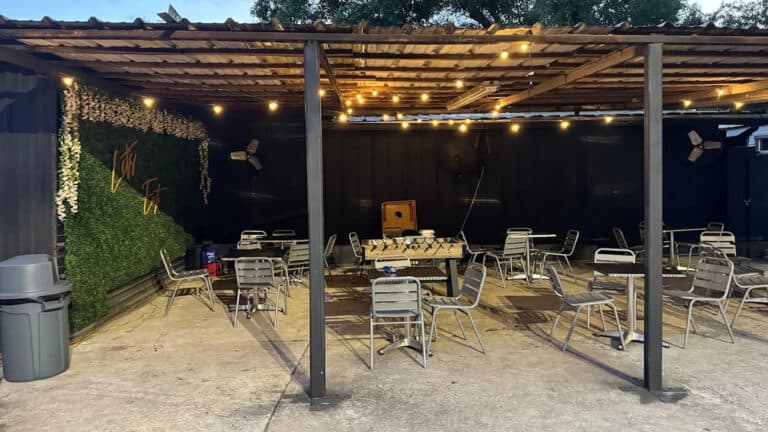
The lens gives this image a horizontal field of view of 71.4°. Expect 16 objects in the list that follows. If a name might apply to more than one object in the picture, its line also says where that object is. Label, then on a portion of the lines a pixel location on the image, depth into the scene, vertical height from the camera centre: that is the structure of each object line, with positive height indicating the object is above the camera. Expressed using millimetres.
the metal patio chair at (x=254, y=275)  6004 -696
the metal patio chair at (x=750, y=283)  5525 -834
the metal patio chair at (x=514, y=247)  8172 -587
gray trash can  4285 -825
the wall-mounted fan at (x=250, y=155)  10109 +1112
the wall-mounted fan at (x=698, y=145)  10828 +1234
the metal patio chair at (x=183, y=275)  6609 -772
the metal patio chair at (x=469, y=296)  4828 -852
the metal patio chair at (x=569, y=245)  8633 -630
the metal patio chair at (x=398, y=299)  4574 -761
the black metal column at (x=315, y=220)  3984 -60
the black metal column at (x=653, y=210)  4137 -27
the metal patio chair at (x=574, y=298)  4875 -852
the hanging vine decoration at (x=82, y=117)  5422 +1176
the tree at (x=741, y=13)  15172 +5629
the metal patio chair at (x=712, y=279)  5024 -732
